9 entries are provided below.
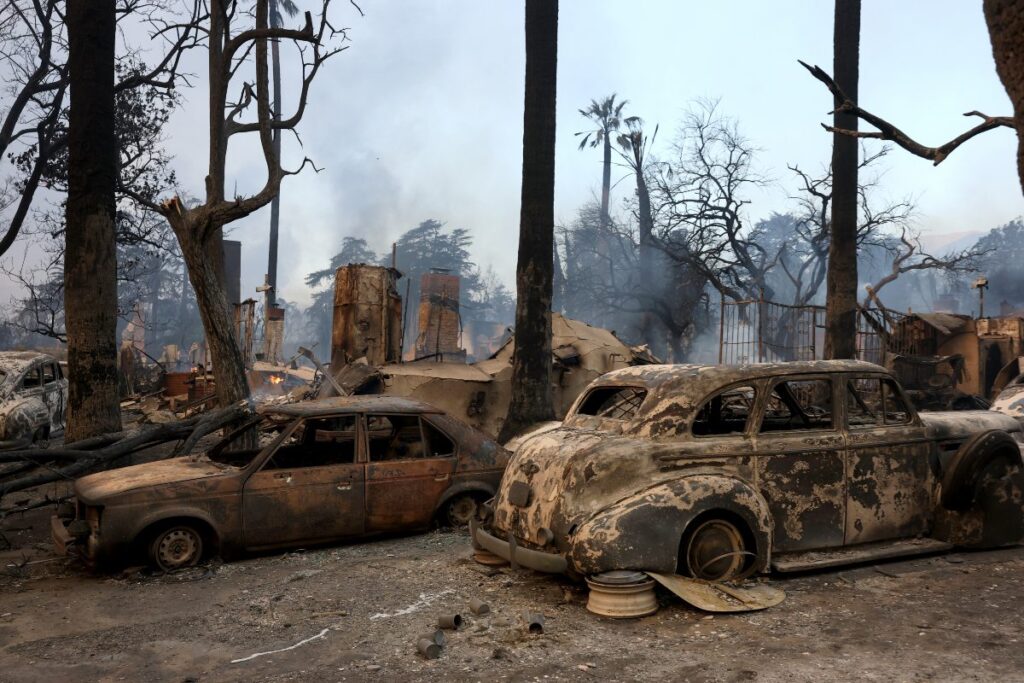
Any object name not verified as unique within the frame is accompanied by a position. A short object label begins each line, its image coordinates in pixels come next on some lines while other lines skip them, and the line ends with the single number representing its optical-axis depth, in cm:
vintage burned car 523
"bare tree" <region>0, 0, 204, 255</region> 1677
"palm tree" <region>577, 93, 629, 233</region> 5456
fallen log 806
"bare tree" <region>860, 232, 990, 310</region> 2601
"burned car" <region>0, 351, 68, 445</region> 1367
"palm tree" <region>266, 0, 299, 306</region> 4097
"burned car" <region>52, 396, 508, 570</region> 650
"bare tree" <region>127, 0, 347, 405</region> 1066
